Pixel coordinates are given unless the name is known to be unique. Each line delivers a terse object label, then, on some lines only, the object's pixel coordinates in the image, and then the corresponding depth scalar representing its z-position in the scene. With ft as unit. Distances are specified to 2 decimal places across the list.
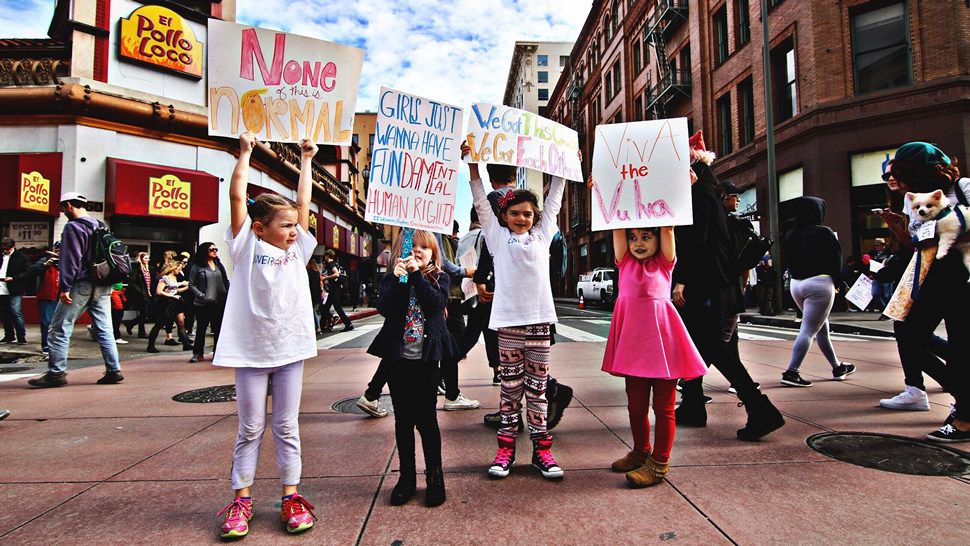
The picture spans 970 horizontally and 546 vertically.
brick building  51.78
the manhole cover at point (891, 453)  9.74
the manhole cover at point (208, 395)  16.84
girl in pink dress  9.32
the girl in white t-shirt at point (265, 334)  7.97
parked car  73.38
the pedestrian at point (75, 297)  18.44
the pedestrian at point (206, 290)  24.30
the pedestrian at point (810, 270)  17.15
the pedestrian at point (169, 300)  30.53
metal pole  51.90
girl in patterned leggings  9.98
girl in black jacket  8.86
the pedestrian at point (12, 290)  31.17
